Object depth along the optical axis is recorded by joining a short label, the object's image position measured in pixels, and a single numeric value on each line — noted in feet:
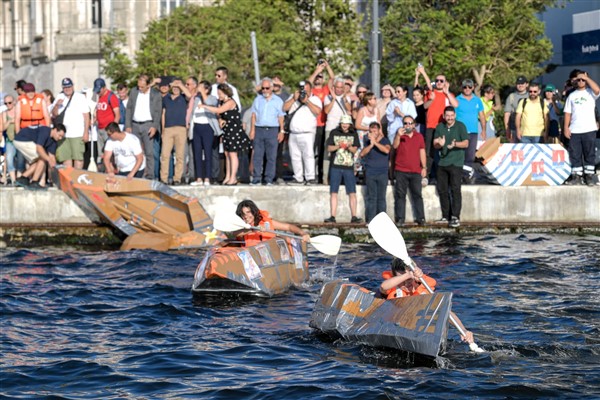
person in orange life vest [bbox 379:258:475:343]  45.11
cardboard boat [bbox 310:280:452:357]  42.91
